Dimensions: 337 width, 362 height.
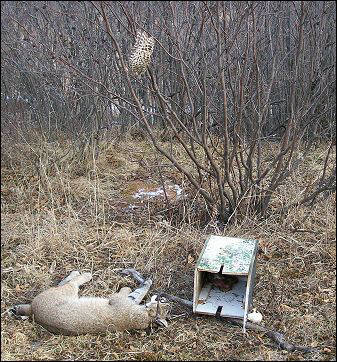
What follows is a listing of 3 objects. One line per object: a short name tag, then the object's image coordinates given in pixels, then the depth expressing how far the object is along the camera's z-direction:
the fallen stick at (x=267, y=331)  3.53
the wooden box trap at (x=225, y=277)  3.89
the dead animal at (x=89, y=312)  3.77
